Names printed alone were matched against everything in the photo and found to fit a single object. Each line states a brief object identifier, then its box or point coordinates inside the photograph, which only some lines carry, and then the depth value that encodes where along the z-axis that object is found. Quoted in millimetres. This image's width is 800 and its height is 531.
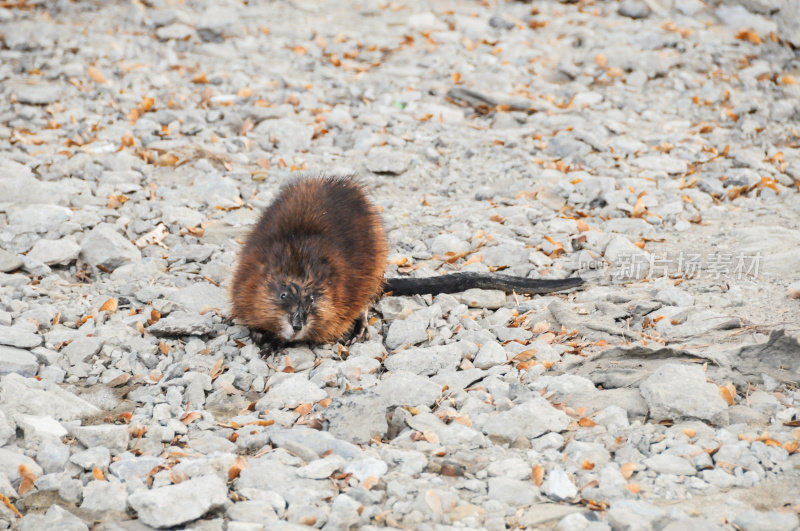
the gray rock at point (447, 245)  13203
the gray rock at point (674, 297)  11055
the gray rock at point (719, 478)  7363
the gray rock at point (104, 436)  8203
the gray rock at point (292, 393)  9352
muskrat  10578
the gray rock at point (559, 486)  7324
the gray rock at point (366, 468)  7648
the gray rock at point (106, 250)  12250
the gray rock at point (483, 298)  11648
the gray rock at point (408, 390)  9070
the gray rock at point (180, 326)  10539
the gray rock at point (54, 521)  6855
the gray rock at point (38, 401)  8727
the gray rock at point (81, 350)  9992
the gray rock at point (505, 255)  12781
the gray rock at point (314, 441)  8133
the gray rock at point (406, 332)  10820
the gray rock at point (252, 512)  7113
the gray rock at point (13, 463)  7582
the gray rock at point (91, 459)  7844
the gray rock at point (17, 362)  9461
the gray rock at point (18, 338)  9898
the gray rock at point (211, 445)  8352
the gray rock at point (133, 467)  7734
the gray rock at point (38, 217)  12797
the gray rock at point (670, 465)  7543
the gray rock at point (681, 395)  8383
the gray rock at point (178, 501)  7023
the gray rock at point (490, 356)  9977
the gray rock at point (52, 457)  7840
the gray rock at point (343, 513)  7023
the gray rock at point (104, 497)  7309
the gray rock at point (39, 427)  8180
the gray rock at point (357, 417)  8492
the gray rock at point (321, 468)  7672
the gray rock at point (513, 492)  7293
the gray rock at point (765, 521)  6617
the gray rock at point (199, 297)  11500
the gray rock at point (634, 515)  6781
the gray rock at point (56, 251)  12094
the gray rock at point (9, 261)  11742
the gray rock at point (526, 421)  8344
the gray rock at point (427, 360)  9969
